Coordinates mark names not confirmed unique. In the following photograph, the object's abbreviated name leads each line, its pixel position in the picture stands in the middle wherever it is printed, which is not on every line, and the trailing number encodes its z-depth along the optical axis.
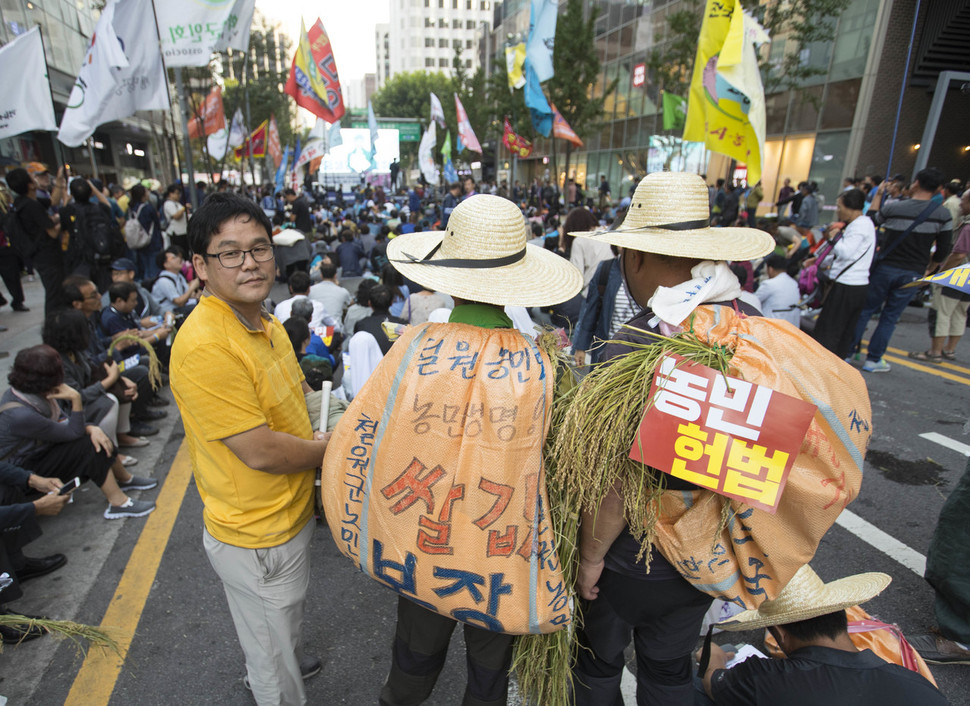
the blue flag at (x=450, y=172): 17.36
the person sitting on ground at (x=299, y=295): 4.96
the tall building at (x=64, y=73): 13.49
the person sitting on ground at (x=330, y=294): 5.93
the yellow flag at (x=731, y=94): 4.39
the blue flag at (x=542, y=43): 11.08
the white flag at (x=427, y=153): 16.84
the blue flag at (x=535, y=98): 11.12
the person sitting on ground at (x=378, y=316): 3.98
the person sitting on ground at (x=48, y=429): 2.96
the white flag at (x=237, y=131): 17.45
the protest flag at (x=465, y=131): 14.86
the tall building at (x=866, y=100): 13.10
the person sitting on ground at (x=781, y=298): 5.07
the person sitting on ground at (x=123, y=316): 4.88
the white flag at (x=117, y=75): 5.29
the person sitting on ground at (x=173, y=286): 6.11
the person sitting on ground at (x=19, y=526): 2.54
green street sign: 45.28
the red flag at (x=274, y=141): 17.14
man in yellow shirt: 1.55
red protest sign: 1.25
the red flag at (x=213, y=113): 14.08
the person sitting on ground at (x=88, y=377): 3.59
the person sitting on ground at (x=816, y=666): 1.49
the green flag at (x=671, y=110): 14.33
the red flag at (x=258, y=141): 17.44
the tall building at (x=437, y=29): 86.50
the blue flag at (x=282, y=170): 18.04
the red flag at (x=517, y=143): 15.89
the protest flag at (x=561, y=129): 11.86
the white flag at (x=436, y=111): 15.57
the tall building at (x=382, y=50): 113.69
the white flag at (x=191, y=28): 5.84
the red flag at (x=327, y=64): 11.13
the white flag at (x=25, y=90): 5.30
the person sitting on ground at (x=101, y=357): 4.25
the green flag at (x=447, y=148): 18.46
